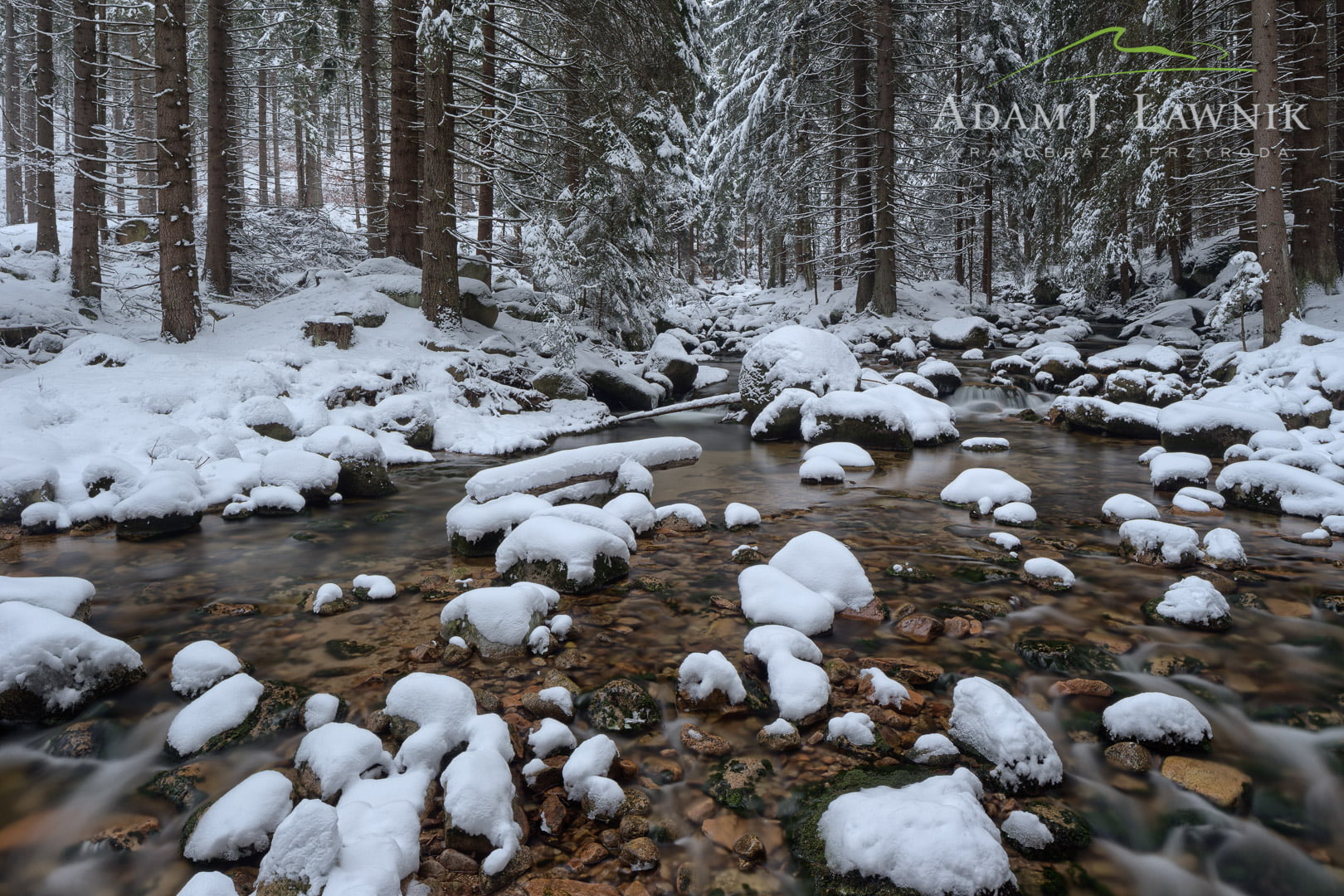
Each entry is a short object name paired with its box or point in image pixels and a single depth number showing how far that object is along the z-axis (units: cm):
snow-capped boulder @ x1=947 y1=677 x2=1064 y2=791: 284
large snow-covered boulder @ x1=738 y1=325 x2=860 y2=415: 1166
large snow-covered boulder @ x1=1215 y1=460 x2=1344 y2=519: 632
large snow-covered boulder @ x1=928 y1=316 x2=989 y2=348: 1816
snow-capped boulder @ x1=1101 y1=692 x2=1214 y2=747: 312
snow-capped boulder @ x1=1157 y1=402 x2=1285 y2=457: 812
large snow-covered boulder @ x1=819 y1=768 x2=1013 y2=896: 224
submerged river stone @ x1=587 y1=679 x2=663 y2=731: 332
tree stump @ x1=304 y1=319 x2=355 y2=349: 1043
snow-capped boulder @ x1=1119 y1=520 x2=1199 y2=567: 518
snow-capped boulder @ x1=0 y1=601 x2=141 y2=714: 332
